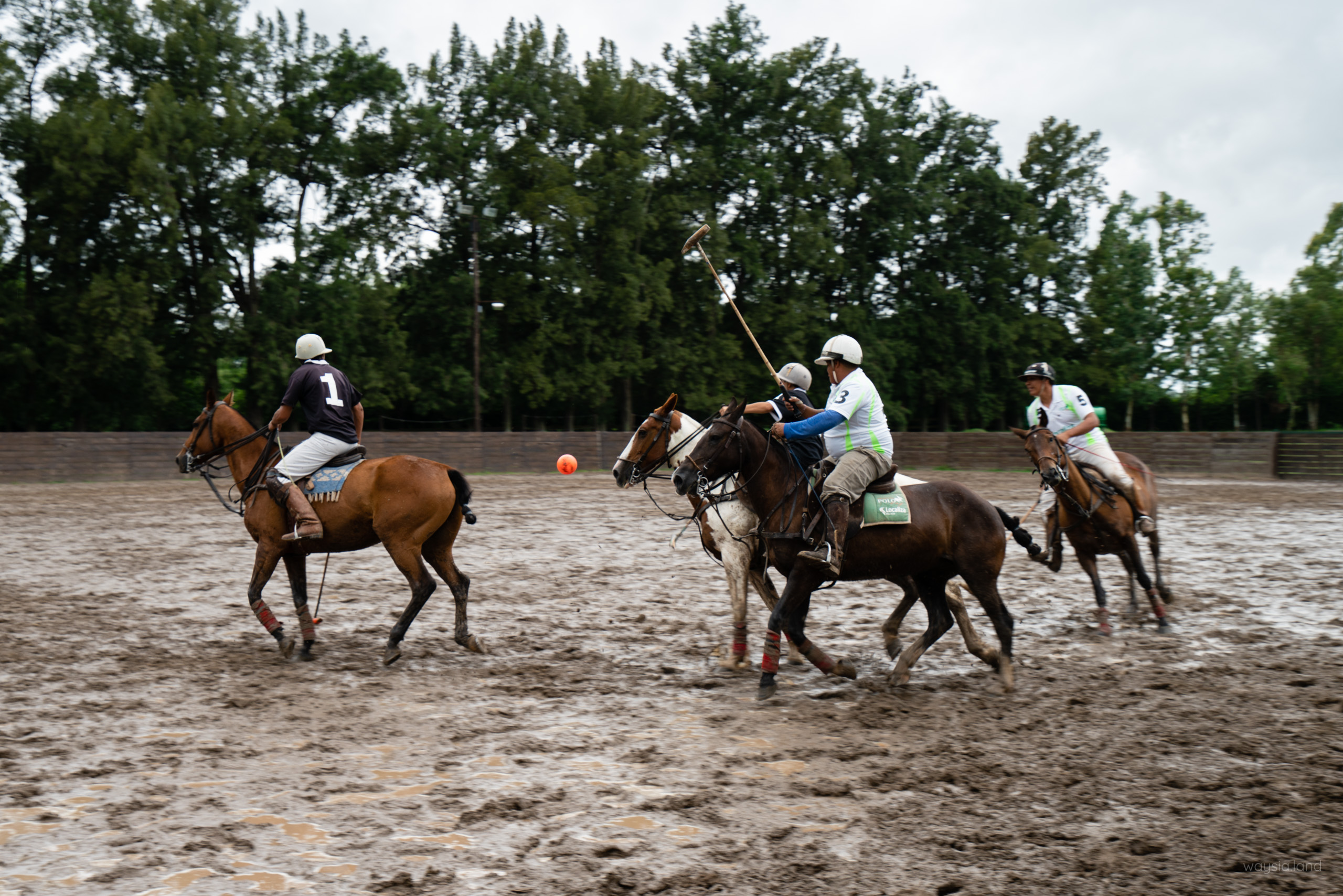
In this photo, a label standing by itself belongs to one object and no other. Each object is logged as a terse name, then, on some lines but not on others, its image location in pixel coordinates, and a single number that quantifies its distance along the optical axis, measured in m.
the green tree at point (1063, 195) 56.41
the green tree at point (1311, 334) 52.56
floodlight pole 38.53
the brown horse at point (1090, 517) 9.55
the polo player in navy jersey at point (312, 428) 8.33
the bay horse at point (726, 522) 8.11
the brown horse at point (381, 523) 8.34
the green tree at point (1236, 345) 56.00
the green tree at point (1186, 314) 56.66
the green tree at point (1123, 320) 55.84
